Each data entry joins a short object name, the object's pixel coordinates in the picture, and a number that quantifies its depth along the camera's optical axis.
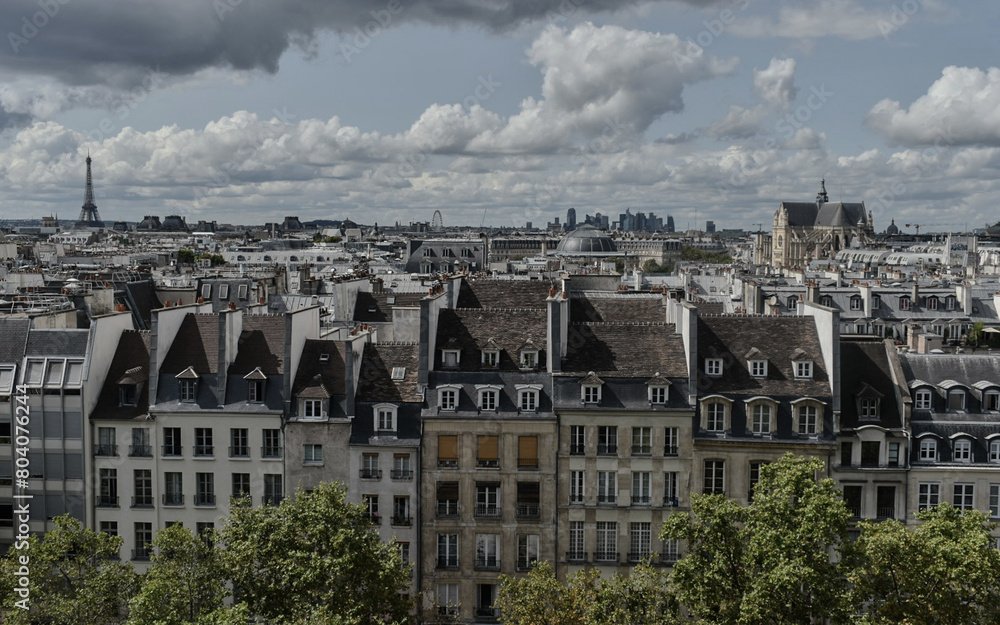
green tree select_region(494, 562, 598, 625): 35.16
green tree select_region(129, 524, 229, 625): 33.31
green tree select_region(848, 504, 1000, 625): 32.25
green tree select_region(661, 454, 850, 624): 33.00
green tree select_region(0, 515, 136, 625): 33.81
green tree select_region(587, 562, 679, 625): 34.38
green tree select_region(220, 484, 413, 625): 34.97
